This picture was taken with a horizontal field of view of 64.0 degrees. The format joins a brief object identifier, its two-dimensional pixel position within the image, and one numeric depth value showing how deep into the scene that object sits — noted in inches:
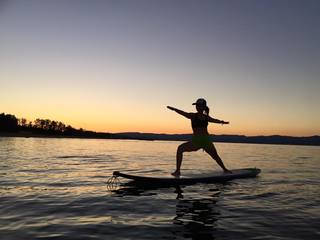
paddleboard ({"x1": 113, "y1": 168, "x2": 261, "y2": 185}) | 357.9
